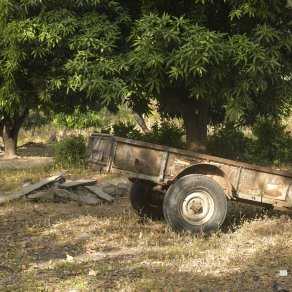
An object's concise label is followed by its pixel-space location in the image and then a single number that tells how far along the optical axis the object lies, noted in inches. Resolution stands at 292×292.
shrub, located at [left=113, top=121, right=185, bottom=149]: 669.3
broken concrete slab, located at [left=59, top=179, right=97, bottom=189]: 454.6
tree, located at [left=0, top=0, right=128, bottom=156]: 334.6
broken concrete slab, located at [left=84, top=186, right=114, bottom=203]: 423.8
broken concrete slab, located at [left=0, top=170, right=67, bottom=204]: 424.8
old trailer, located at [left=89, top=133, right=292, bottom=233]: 289.1
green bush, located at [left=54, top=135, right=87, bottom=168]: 634.8
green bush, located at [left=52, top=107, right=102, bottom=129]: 1088.8
